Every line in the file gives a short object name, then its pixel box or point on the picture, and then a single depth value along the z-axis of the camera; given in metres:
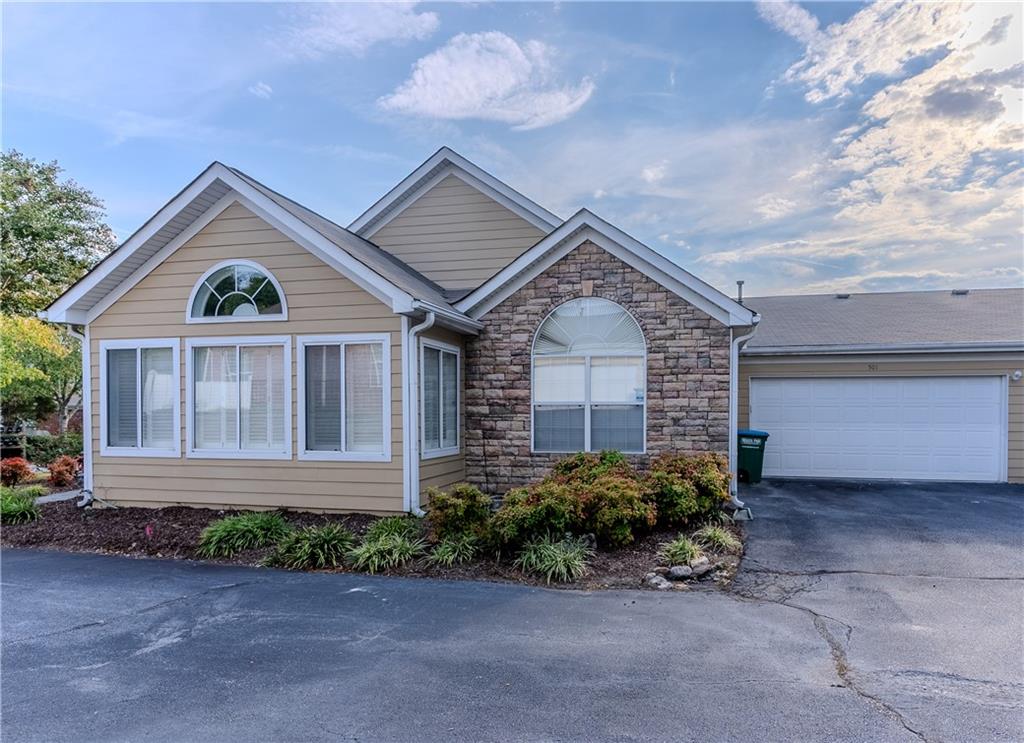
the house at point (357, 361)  8.44
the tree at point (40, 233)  19.31
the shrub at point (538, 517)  6.52
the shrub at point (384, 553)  6.55
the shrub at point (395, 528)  7.28
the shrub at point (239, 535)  7.25
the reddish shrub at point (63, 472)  12.89
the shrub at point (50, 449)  17.88
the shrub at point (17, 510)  8.87
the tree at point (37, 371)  13.52
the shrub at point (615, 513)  6.69
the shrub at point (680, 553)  6.30
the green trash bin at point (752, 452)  11.60
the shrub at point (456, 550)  6.50
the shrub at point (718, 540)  6.93
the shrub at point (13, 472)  13.12
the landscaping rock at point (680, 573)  6.02
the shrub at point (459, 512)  6.69
